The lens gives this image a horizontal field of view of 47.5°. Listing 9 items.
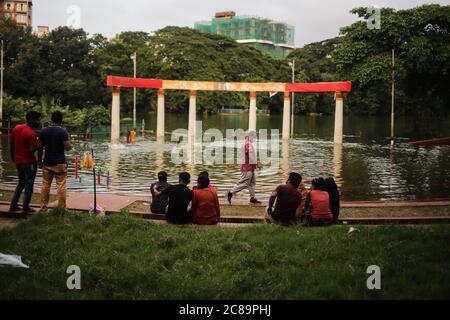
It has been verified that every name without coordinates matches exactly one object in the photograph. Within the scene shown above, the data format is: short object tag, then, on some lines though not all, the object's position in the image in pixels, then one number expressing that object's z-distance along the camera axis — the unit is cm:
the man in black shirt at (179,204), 930
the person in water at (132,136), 3353
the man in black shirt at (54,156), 952
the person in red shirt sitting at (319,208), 934
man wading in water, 1227
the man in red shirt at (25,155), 964
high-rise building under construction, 15338
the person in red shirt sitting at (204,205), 928
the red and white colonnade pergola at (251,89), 3647
